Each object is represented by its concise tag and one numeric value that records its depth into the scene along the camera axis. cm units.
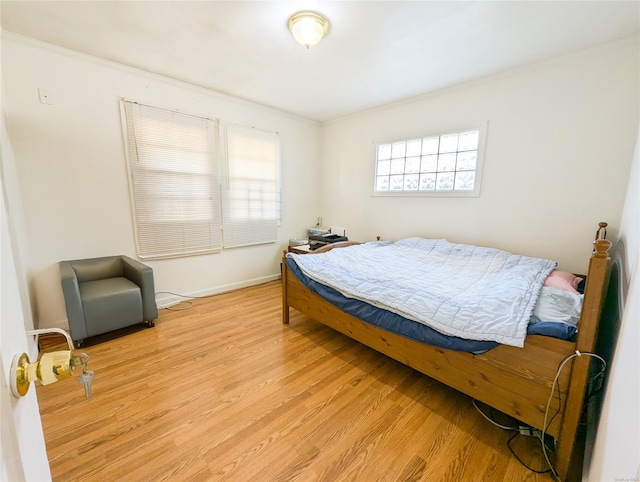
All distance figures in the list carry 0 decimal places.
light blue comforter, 141
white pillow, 137
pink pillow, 188
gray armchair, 214
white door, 41
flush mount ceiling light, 184
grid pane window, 299
